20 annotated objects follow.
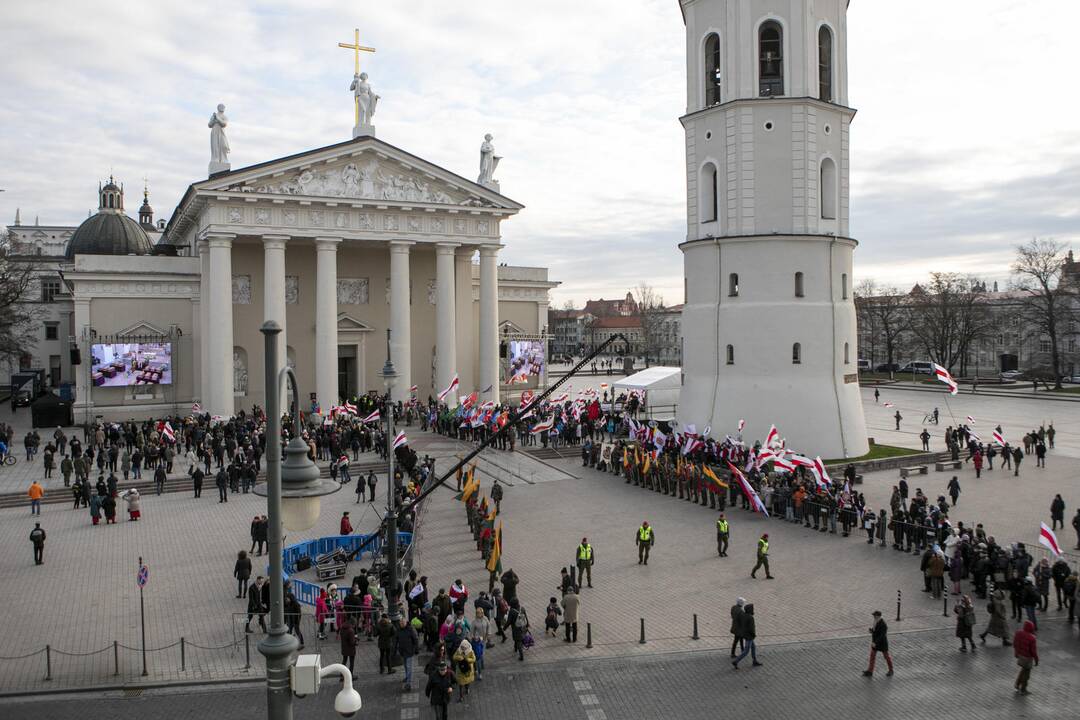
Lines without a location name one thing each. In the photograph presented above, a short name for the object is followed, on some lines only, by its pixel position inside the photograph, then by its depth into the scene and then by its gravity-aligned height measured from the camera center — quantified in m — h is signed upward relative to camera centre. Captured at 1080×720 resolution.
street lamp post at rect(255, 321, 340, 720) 6.96 -1.38
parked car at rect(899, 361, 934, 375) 88.51 -2.26
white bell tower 34.28 +5.01
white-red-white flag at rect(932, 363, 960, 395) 27.05 -0.99
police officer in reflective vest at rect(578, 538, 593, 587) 18.44 -4.62
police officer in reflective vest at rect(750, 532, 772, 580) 19.02 -4.72
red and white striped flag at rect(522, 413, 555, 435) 34.41 -3.16
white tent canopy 48.22 -2.17
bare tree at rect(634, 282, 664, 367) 121.81 +3.20
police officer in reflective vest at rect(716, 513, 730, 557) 20.84 -4.75
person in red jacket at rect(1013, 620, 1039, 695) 12.95 -4.84
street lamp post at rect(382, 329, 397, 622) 14.45 -3.69
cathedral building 41.81 +3.55
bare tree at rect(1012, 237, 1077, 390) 68.62 +4.28
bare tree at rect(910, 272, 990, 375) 81.38 +2.89
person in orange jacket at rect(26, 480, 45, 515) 25.06 -4.24
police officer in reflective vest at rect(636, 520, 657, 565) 20.08 -4.68
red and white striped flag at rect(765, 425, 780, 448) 26.91 -2.97
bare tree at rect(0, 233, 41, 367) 52.53 +3.88
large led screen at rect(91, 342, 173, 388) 43.20 -0.48
